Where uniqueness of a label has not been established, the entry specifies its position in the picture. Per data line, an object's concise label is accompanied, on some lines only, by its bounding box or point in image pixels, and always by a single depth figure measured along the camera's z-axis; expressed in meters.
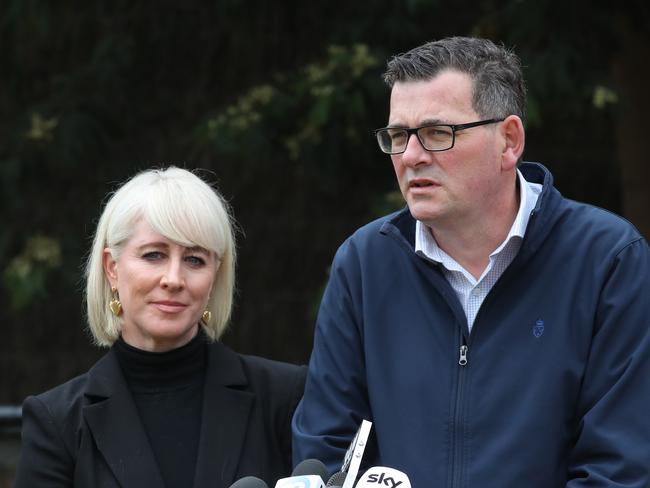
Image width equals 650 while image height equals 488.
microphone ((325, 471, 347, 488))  6.02
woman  7.59
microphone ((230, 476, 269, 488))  5.90
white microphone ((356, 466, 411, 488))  5.80
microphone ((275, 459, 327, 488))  5.62
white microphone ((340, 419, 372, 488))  5.84
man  6.70
